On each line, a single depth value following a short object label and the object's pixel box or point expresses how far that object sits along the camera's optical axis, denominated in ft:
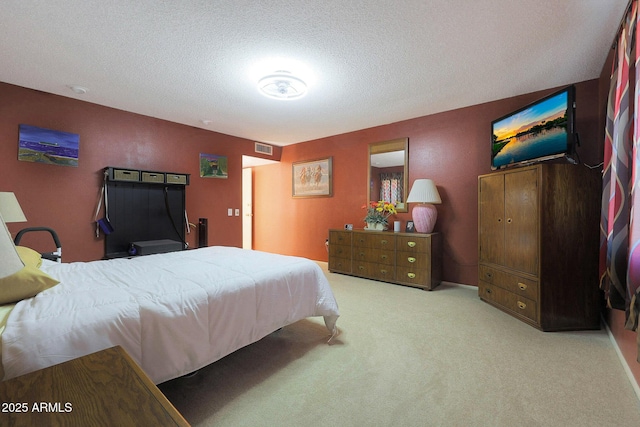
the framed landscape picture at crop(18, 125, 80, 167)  9.87
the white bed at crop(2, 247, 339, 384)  3.55
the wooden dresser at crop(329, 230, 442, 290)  11.85
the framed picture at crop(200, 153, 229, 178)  14.97
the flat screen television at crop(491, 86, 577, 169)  8.09
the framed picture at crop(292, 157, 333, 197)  16.94
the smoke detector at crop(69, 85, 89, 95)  9.81
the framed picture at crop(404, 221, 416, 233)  13.04
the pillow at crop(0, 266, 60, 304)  3.96
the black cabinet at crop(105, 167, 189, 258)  11.76
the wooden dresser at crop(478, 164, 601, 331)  7.92
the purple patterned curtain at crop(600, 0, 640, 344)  4.65
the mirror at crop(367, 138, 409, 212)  14.01
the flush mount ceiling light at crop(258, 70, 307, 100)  8.70
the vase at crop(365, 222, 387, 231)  13.69
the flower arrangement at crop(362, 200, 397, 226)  13.79
